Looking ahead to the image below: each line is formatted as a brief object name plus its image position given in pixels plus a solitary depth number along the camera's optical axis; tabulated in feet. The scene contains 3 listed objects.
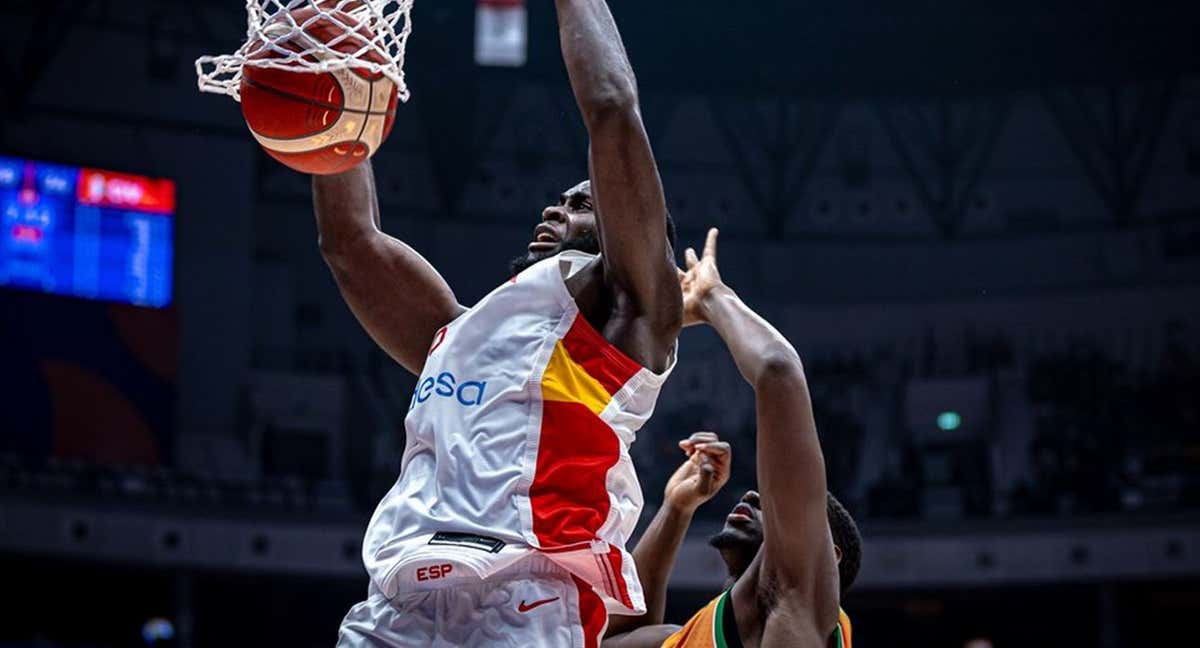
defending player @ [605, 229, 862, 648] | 12.17
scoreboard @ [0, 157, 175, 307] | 61.05
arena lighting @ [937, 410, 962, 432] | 73.77
